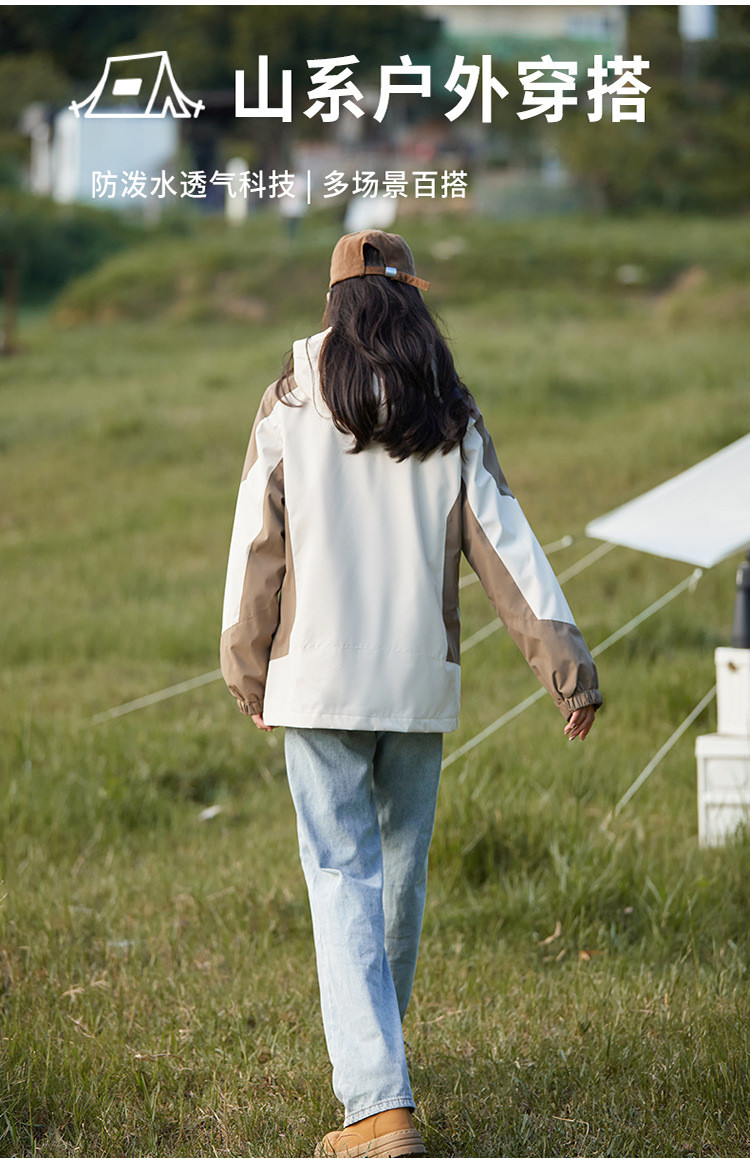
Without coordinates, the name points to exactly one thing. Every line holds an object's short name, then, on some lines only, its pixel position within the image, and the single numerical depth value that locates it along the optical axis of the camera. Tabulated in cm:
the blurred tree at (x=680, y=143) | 6594
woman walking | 479
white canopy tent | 859
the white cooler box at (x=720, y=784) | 830
